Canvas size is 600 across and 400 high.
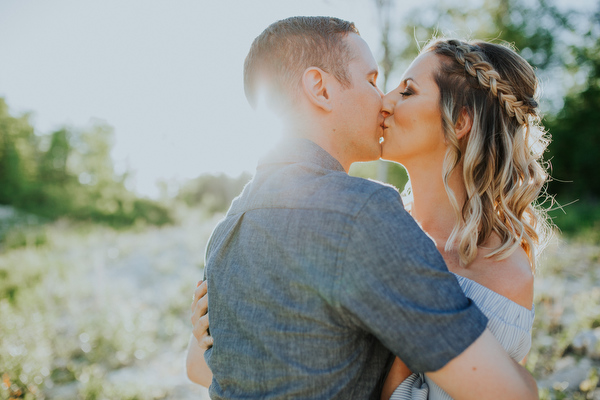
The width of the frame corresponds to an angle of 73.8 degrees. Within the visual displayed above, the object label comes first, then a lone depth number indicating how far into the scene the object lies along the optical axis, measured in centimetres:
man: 113
